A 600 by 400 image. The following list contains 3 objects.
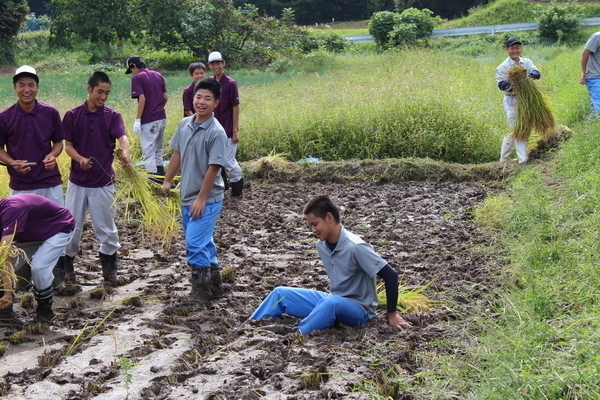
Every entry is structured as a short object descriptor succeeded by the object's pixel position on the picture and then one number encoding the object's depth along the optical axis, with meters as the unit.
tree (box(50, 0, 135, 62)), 31.67
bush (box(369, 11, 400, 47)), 31.64
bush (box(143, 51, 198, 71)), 29.44
